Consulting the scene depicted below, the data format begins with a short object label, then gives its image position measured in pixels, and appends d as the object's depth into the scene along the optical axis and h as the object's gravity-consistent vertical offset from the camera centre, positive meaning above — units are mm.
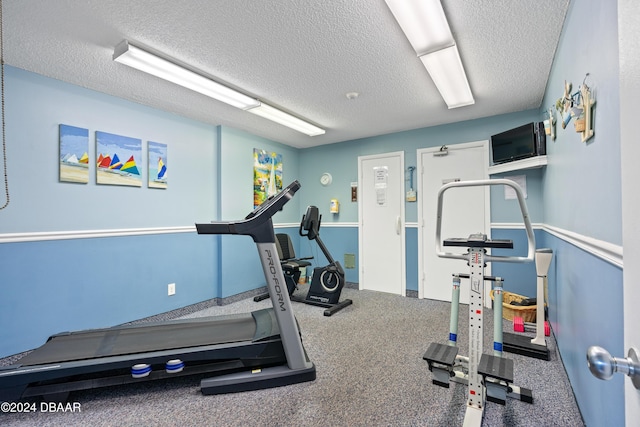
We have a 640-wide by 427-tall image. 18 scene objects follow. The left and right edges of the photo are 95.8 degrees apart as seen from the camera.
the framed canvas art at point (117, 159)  2846 +575
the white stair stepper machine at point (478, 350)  1479 -751
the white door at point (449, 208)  3758 +87
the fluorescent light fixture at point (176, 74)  2117 +1189
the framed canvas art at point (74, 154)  2604 +567
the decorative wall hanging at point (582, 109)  1312 +510
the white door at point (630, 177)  490 +66
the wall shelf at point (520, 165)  2843 +529
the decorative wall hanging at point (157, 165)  3254 +577
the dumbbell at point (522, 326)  2846 -1108
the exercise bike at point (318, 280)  3736 -872
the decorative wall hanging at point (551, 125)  2371 +759
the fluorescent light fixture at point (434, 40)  1705 +1220
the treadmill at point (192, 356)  1796 -938
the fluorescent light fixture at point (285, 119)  3269 +1196
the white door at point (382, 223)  4363 -128
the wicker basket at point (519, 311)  2952 -1009
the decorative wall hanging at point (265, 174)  4469 +656
